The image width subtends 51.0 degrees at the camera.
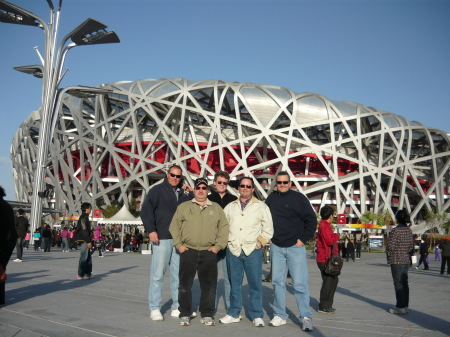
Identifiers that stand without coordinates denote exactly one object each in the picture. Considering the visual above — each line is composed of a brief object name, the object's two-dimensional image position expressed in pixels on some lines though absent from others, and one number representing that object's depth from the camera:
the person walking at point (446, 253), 16.28
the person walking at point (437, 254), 27.38
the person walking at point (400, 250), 7.10
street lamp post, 23.38
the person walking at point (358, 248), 28.60
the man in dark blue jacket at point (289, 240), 5.73
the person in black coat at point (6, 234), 6.47
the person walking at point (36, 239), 24.52
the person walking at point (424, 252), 19.05
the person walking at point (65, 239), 25.52
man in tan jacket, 5.68
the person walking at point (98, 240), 22.09
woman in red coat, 6.66
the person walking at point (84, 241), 10.12
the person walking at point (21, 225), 14.24
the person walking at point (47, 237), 23.39
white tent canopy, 28.14
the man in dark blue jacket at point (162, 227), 6.01
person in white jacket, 5.73
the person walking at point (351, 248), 24.56
